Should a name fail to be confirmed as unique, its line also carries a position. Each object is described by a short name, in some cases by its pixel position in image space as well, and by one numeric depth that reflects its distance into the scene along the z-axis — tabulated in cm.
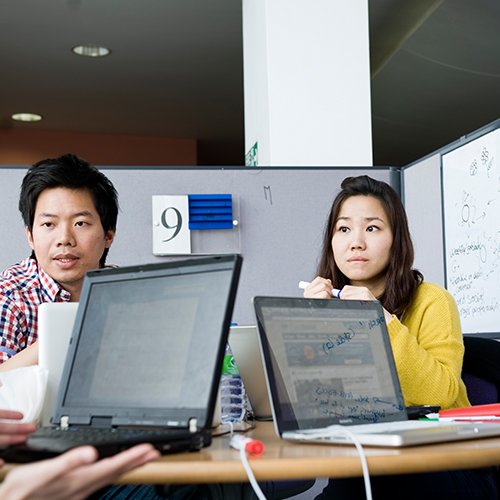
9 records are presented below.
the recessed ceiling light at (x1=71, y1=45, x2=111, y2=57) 561
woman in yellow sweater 146
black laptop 97
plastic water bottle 146
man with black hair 185
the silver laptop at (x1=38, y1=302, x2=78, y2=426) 122
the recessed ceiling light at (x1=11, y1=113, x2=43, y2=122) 698
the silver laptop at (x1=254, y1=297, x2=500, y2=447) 107
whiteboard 257
